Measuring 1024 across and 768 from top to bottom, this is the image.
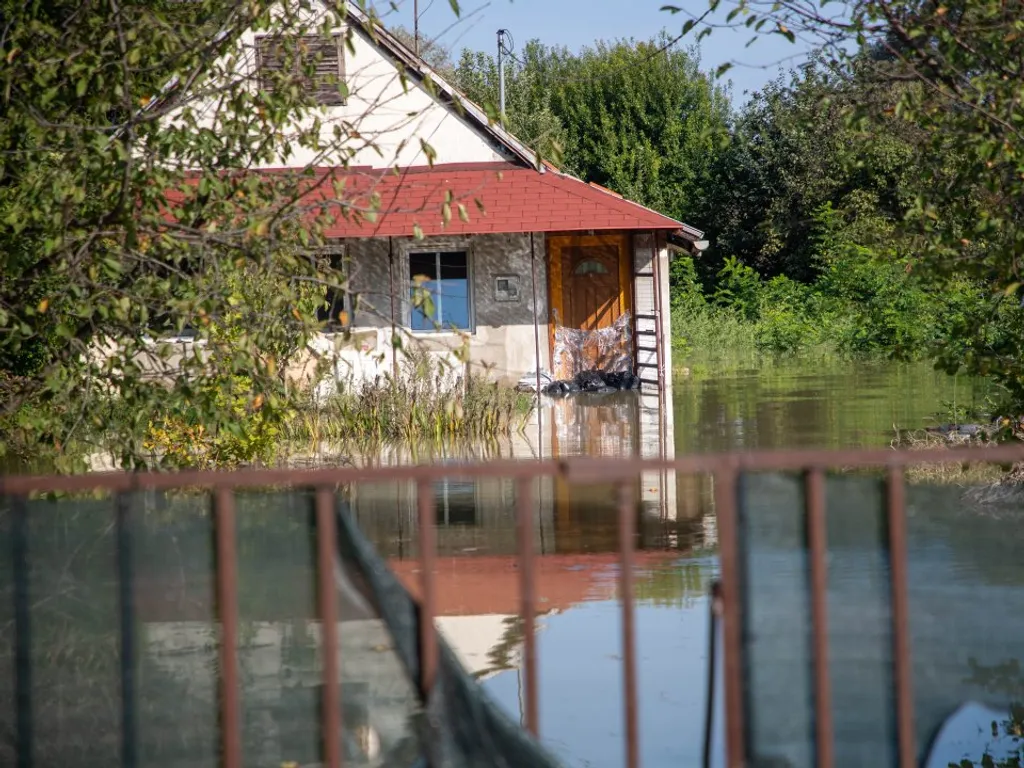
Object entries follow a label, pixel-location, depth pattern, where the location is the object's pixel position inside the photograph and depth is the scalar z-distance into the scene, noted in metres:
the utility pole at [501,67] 47.64
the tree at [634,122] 86.06
